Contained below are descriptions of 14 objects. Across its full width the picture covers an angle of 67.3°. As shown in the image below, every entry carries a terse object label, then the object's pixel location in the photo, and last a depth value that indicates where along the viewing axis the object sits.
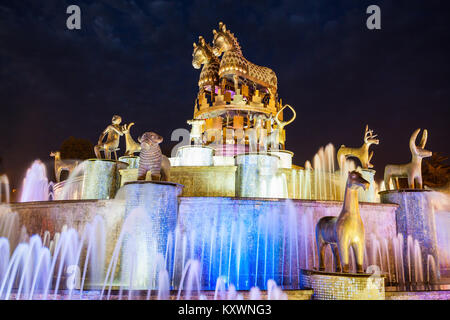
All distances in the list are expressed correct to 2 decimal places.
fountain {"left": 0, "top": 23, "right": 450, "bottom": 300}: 8.13
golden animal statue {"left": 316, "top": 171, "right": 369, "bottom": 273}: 7.34
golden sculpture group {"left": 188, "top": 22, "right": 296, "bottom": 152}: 22.66
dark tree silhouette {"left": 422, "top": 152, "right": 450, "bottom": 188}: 26.81
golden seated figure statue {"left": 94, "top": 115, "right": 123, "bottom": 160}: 14.29
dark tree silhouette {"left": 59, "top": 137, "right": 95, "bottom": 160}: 43.72
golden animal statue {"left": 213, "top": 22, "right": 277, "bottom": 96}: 23.09
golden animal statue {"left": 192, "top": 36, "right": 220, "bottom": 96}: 24.62
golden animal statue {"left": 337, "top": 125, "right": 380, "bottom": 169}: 14.57
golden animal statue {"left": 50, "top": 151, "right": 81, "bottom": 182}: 15.98
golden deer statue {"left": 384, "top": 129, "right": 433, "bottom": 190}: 11.91
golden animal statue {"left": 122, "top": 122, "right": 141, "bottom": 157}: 16.30
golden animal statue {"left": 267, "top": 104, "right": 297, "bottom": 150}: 18.04
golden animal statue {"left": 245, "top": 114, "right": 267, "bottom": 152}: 16.82
